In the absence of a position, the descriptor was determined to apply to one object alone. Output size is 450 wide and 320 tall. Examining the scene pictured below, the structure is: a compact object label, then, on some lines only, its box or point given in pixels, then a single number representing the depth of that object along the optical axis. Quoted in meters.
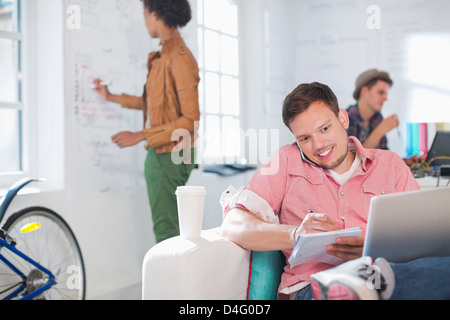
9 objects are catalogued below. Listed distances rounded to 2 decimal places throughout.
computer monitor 2.94
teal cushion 1.52
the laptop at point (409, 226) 1.11
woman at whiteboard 2.76
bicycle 2.11
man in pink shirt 1.61
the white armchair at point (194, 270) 1.29
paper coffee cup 1.46
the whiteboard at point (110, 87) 2.59
